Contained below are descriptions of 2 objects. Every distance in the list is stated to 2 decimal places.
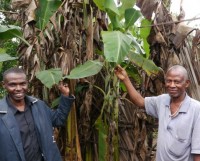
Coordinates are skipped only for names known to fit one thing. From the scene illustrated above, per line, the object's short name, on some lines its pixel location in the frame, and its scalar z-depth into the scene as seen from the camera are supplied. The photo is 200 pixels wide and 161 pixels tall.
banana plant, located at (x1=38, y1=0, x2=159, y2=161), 3.12
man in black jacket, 2.59
